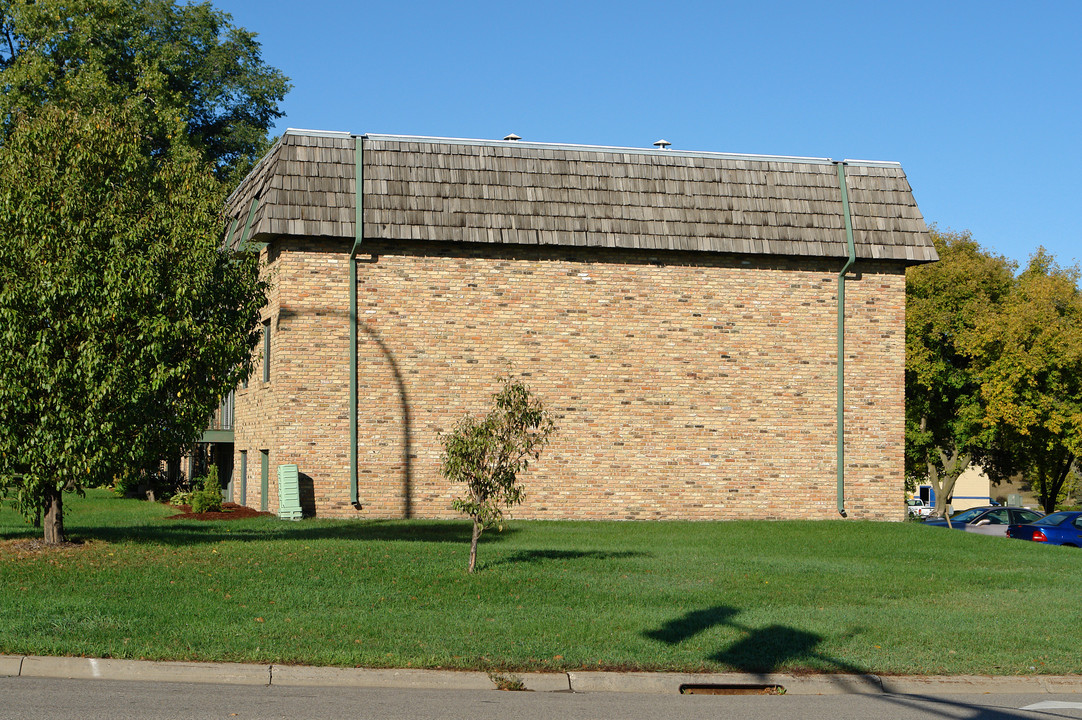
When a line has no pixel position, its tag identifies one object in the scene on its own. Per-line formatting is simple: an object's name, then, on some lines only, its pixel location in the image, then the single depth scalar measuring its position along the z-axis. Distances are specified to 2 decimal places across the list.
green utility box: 22.69
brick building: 23.64
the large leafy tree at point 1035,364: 43.09
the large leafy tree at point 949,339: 46.66
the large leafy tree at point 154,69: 34.06
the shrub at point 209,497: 24.34
